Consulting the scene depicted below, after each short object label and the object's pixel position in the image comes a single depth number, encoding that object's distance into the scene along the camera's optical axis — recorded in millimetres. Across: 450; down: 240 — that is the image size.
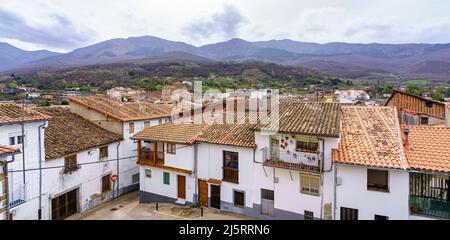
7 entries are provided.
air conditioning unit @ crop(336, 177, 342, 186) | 13234
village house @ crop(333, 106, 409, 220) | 12312
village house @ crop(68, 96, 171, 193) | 21047
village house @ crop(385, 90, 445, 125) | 21009
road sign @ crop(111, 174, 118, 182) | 19641
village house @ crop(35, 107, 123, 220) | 15438
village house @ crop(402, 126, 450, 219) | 11828
